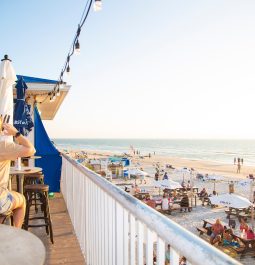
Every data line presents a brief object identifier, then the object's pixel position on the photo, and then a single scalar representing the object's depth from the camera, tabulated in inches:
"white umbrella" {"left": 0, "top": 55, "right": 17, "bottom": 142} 177.8
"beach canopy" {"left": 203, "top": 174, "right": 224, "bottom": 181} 1036.8
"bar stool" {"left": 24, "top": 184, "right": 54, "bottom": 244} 174.9
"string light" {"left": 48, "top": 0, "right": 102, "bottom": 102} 156.2
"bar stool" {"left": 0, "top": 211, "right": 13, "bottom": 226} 119.8
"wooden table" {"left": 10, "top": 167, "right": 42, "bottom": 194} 184.8
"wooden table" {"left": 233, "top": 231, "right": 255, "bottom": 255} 432.4
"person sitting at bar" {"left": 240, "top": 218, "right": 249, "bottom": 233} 467.5
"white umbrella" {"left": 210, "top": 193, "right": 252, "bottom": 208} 603.2
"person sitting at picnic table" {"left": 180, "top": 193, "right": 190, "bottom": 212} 714.8
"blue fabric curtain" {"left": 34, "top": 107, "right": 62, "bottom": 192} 315.3
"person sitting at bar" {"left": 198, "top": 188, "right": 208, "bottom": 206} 824.4
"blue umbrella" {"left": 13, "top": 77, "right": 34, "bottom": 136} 253.3
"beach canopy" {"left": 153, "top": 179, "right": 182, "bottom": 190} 800.6
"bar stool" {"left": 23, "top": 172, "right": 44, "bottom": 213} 238.4
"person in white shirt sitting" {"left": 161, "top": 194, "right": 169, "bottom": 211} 684.1
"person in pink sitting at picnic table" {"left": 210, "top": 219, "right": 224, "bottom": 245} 462.9
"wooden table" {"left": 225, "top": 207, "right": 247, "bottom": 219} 663.1
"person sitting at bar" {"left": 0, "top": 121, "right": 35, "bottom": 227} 115.5
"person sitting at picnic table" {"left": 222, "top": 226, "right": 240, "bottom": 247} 459.8
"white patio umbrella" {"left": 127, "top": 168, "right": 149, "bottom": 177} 1085.3
